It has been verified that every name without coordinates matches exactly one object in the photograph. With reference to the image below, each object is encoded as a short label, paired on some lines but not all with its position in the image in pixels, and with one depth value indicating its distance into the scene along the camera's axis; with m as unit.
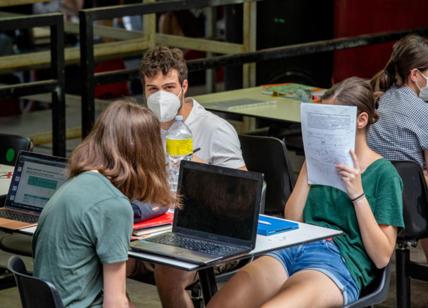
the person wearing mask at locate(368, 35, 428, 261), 7.86
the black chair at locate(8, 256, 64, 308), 5.23
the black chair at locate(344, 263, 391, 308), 6.37
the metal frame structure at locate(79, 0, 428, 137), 9.58
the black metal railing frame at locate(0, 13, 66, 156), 9.39
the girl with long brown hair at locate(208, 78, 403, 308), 6.31
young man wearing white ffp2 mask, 7.46
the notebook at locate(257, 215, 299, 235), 6.29
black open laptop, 5.89
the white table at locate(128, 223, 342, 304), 5.67
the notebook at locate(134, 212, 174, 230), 6.32
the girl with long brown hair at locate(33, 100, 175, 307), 5.39
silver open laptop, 6.82
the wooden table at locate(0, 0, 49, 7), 11.65
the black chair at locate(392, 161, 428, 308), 7.29
